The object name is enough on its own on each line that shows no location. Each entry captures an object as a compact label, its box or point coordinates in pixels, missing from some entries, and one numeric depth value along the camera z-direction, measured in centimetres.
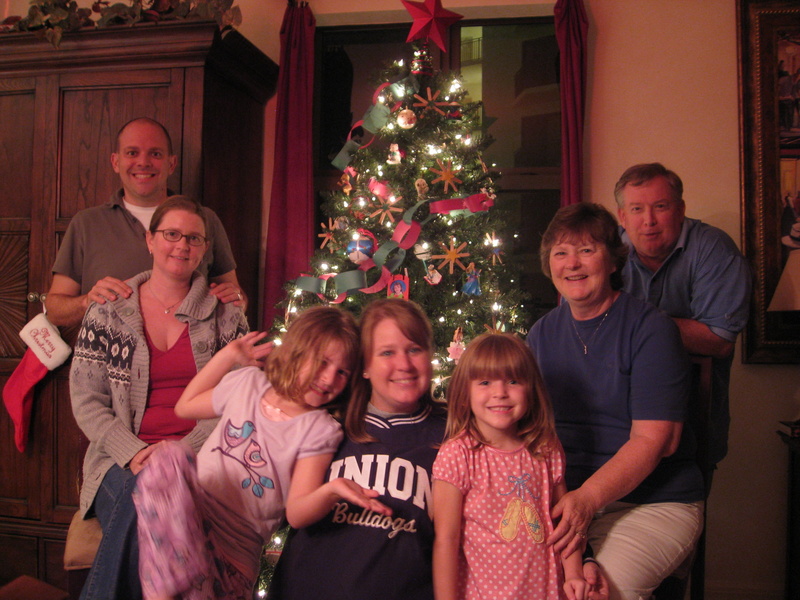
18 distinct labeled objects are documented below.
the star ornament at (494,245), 260
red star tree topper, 265
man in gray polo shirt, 248
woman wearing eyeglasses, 194
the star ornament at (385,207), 256
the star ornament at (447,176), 254
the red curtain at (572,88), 315
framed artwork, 299
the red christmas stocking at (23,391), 285
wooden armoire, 284
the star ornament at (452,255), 250
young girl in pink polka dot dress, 141
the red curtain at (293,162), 336
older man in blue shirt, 202
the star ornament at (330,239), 272
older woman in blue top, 152
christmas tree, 251
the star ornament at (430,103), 262
